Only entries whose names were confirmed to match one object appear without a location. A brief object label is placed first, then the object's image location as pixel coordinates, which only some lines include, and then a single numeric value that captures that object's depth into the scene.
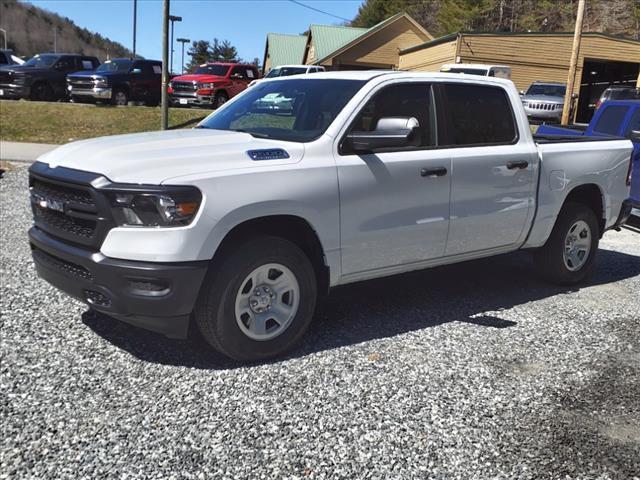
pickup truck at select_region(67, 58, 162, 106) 20.52
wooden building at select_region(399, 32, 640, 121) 30.39
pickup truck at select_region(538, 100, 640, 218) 8.48
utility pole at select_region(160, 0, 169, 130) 15.72
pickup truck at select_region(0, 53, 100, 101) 21.56
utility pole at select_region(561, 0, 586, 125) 18.31
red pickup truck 22.11
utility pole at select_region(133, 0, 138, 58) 53.80
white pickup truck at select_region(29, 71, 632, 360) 3.44
